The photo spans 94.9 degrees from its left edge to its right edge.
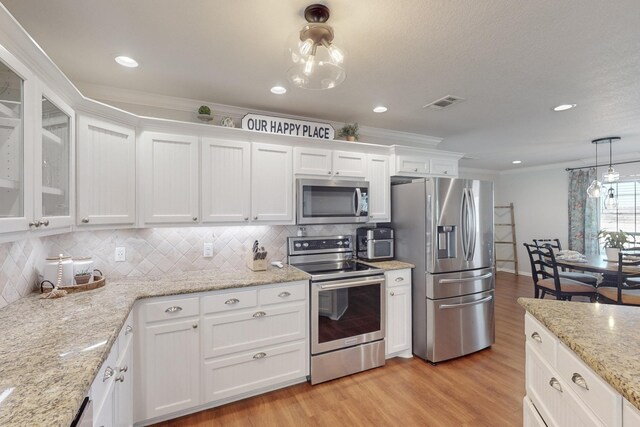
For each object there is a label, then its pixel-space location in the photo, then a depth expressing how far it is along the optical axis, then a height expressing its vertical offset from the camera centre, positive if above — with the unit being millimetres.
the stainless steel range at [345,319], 2508 -938
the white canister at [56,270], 1945 -361
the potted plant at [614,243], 3748 -387
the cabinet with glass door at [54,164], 1431 +287
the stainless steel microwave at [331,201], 2820 +133
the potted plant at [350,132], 3179 +904
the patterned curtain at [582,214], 5574 -3
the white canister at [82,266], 2039 -352
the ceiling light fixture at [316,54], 1510 +839
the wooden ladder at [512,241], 6870 -633
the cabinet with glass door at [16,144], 1205 +310
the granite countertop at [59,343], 822 -525
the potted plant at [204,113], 2562 +896
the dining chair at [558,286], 3754 -962
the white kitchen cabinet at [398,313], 2881 -991
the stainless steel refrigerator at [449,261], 2873 -475
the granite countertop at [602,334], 904 -493
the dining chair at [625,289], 3240 -895
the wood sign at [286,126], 2775 +882
